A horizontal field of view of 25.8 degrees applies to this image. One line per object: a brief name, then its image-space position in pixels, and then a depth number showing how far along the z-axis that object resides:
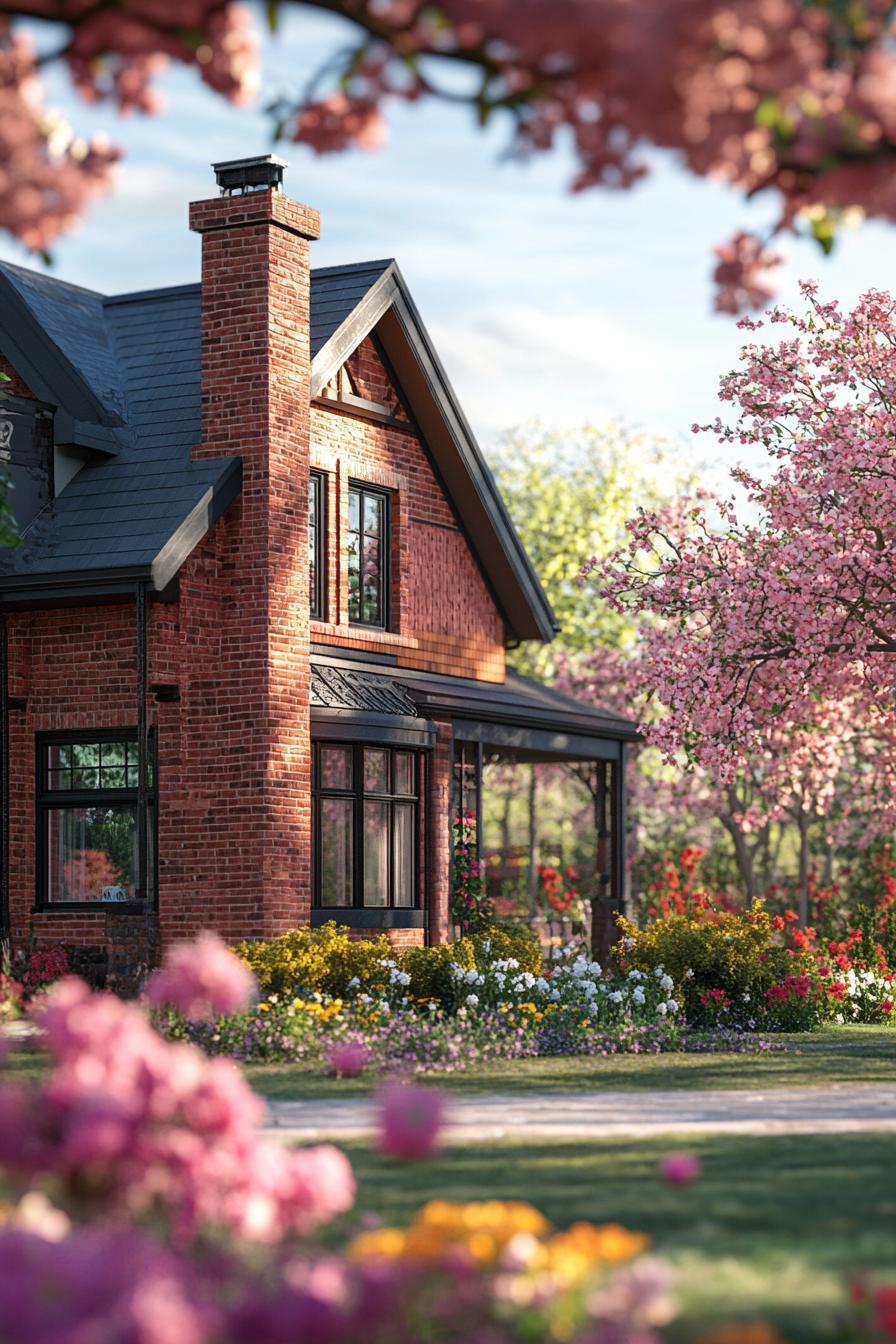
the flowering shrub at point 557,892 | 28.69
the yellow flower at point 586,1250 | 5.55
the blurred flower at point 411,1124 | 6.15
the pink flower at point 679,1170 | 7.23
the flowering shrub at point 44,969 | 18.91
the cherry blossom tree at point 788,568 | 19.81
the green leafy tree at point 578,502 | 43.59
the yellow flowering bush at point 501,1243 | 5.63
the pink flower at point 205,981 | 6.58
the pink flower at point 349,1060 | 9.91
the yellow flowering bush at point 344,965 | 16.92
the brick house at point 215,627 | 19.20
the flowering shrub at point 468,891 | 22.89
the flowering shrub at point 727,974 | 18.88
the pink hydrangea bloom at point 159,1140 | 5.76
